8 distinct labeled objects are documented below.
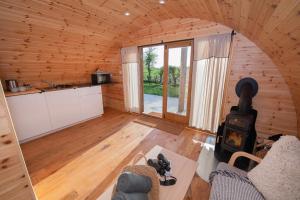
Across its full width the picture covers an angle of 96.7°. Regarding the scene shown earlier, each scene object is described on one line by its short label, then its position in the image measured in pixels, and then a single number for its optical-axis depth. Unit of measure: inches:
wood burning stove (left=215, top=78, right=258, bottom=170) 74.3
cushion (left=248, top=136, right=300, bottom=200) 40.3
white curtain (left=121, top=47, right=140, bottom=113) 148.6
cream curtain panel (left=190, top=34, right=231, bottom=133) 97.3
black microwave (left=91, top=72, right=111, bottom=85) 153.7
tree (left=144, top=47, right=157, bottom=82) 150.9
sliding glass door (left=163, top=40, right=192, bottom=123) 121.1
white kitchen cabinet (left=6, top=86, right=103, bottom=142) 100.8
